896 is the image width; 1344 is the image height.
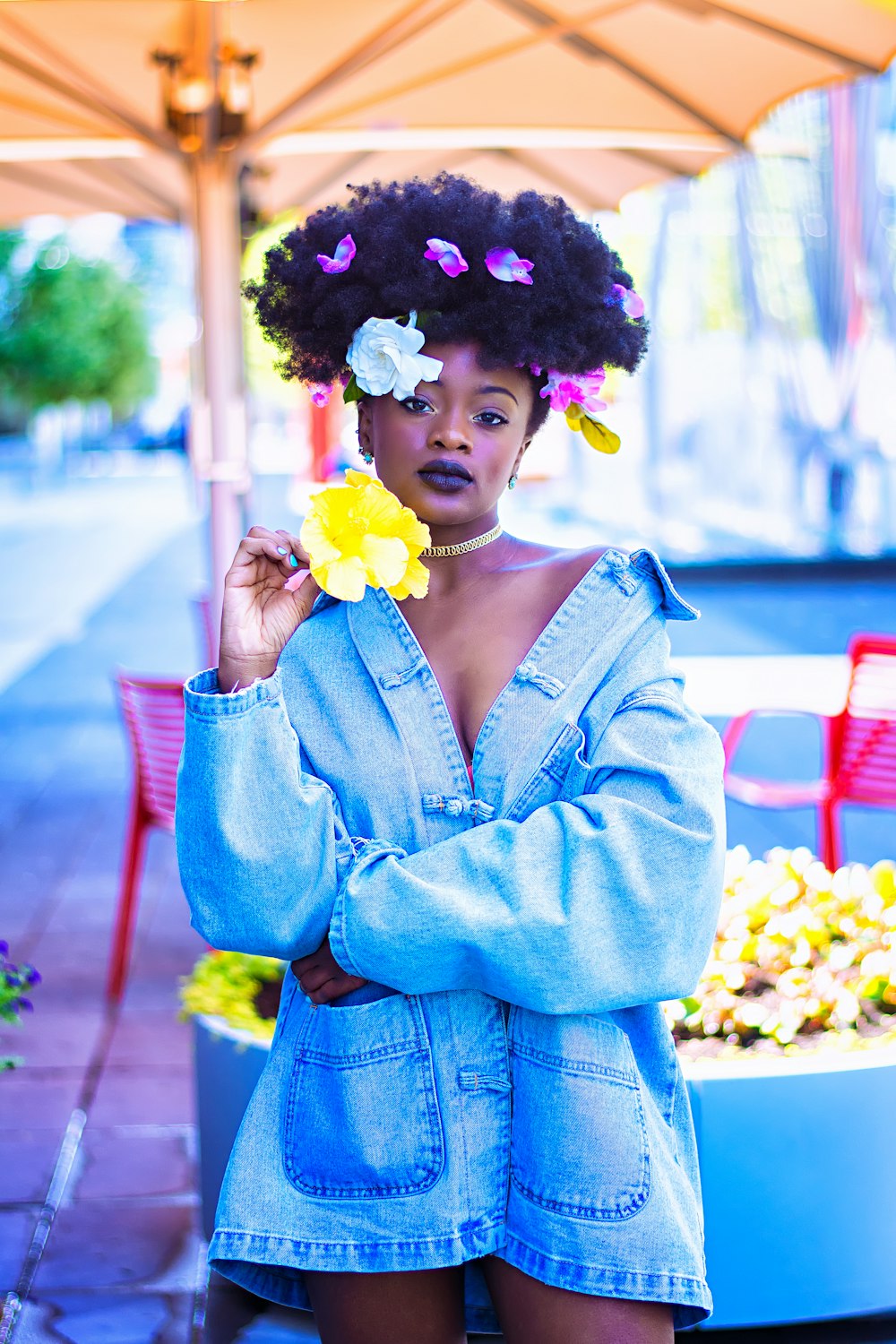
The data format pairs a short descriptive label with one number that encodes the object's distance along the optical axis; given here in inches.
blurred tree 1327.5
